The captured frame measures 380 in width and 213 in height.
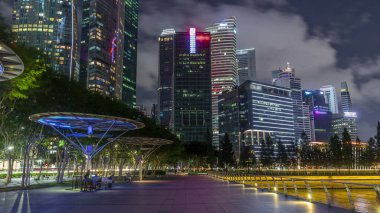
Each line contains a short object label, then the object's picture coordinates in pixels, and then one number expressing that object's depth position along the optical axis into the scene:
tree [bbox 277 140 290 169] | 145.84
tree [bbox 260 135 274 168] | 145.38
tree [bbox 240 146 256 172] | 163.25
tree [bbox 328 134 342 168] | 123.81
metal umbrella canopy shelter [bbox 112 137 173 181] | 44.72
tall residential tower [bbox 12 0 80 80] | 167.88
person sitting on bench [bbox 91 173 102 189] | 28.63
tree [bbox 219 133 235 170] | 121.20
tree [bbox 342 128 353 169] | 124.44
